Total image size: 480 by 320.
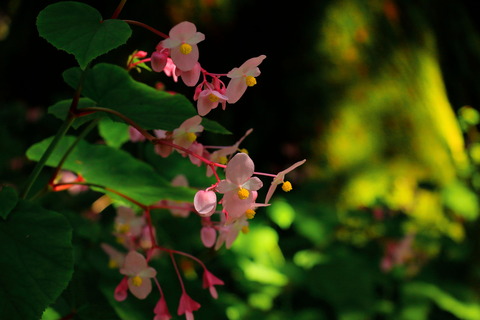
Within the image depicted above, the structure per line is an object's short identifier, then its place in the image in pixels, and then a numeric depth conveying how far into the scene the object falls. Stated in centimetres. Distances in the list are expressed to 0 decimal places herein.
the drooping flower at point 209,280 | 121
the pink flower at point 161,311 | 118
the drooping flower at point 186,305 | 120
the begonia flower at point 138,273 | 118
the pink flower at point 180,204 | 126
